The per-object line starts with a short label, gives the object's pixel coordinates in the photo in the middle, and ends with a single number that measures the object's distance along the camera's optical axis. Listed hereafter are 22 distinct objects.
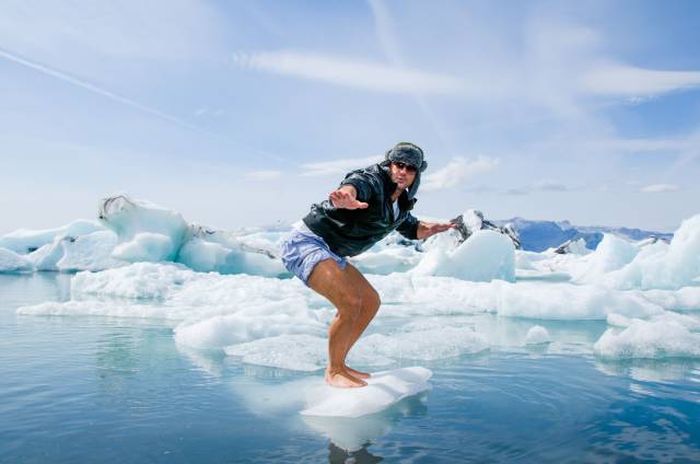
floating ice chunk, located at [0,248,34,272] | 23.05
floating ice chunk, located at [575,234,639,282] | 19.52
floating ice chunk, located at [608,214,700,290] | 16.34
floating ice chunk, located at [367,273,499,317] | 10.11
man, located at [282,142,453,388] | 3.15
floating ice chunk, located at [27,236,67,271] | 24.47
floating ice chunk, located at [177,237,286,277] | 19.59
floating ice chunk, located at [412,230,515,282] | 16.44
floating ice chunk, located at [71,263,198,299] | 12.41
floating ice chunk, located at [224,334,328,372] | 4.45
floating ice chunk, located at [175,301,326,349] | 5.50
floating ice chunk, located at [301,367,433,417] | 3.15
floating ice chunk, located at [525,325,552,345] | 6.06
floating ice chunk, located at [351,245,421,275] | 21.72
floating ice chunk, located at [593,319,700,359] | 5.21
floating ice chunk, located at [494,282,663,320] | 9.30
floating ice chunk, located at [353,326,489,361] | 4.99
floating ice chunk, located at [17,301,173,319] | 8.24
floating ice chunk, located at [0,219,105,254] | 28.05
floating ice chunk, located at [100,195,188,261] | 17.94
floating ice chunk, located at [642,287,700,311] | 11.74
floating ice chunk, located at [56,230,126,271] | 23.81
